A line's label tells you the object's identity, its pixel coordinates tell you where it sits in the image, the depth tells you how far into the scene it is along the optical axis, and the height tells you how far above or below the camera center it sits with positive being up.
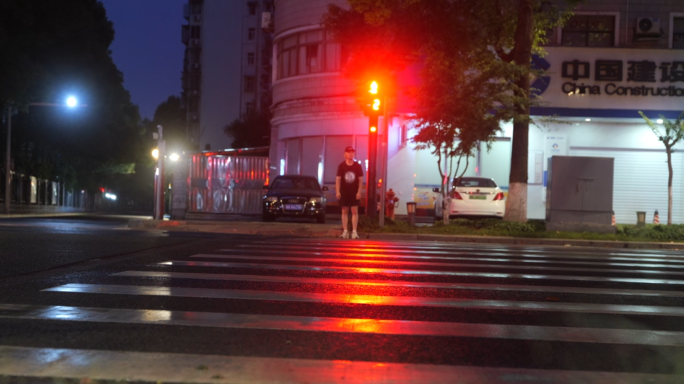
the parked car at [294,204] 20.52 -0.44
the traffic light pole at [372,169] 17.77 +0.64
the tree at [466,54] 18.33 +4.12
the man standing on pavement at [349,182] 14.30 +0.21
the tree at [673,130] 21.31 +2.29
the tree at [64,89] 32.09 +5.08
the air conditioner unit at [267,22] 35.56 +8.94
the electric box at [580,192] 17.88 +0.17
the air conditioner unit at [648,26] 28.95 +7.54
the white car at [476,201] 22.08 -0.19
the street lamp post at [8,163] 31.41 +0.88
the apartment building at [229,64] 65.88 +12.41
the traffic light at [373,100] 17.02 +2.37
